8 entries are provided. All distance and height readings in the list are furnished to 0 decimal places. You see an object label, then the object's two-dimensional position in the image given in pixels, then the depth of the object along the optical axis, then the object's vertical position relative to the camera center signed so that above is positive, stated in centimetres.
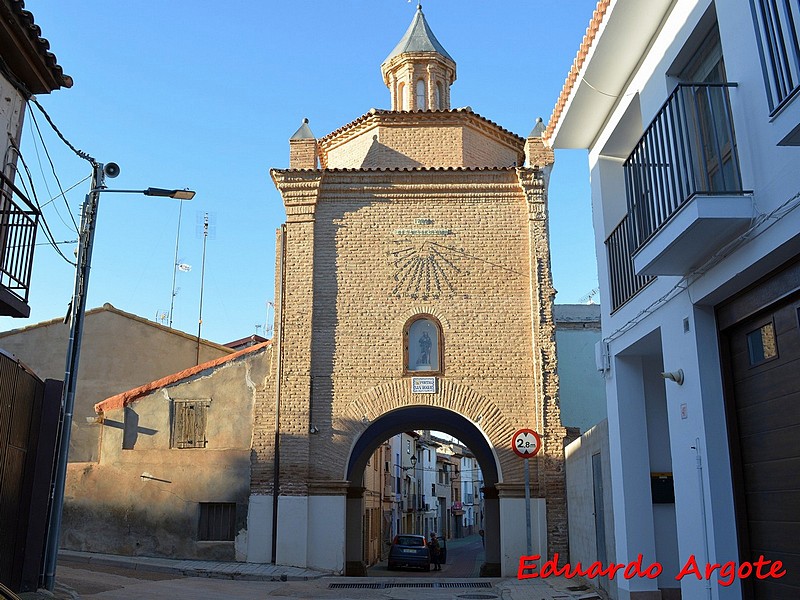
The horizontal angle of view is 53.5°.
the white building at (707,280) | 542 +197
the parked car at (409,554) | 2514 -68
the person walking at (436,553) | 2842 -73
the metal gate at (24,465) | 941 +79
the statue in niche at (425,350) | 1742 +384
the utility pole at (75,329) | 1030 +267
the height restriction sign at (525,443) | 1254 +138
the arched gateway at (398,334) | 1653 +418
